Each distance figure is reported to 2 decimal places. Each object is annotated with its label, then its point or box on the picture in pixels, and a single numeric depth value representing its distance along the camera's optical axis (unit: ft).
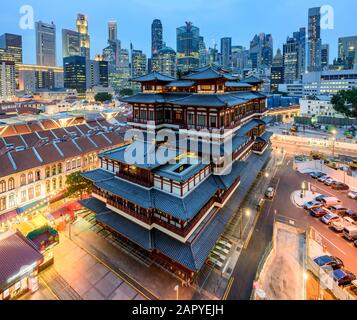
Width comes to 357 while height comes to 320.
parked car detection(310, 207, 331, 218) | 117.19
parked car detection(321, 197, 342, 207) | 128.77
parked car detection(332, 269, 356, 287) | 77.00
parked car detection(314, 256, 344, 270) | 83.37
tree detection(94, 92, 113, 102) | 556.92
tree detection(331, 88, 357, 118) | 293.43
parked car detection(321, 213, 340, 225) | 111.04
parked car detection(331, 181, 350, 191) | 149.48
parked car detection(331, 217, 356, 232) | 105.19
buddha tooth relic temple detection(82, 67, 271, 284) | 78.28
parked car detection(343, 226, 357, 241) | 99.71
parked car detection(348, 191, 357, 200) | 137.39
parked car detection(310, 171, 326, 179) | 168.54
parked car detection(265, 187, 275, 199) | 136.15
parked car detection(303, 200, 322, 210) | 123.85
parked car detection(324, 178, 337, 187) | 155.65
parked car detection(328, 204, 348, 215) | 120.98
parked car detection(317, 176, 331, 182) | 161.43
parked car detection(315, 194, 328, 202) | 132.14
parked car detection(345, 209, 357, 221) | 115.24
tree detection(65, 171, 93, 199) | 118.21
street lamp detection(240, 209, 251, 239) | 102.60
